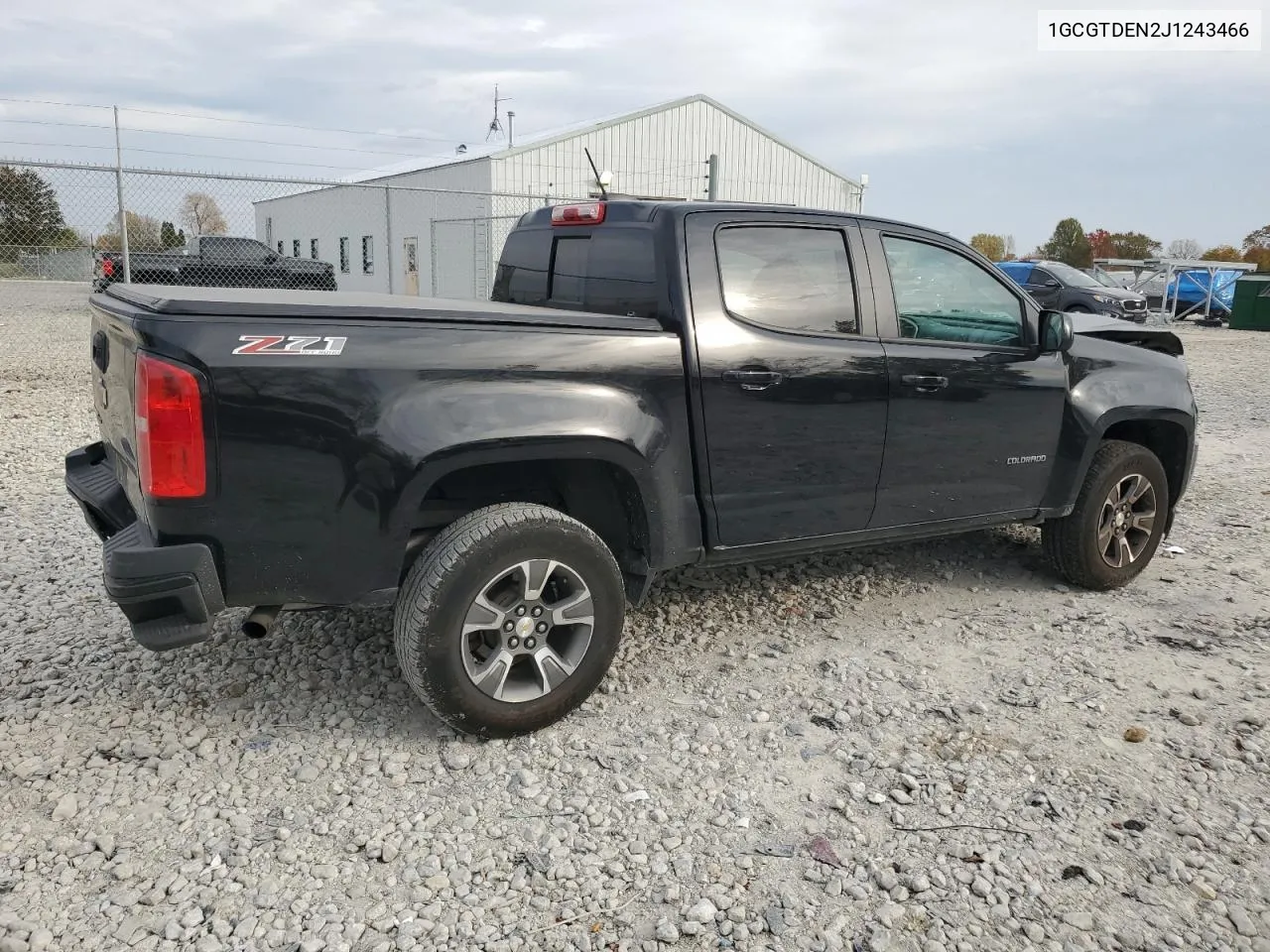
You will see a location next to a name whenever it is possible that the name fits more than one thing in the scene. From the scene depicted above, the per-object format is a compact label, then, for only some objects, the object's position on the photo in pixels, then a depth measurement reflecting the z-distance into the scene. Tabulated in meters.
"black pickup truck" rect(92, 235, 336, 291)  13.61
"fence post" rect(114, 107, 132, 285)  11.01
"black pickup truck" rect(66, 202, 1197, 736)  2.84
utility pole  15.81
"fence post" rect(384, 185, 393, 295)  13.06
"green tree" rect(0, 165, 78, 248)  11.76
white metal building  22.34
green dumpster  24.89
